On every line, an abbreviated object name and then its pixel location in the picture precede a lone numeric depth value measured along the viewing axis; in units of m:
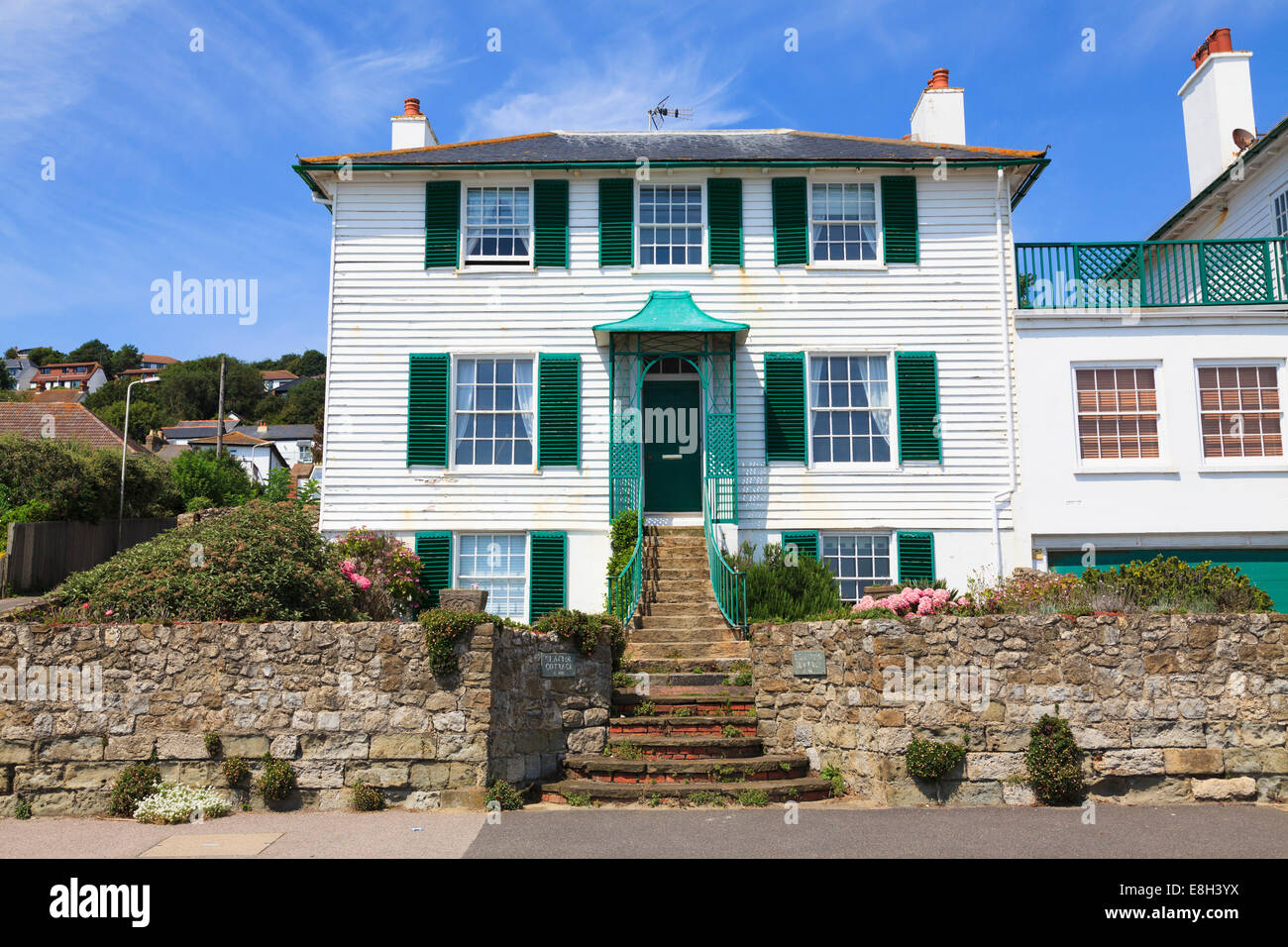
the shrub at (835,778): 9.05
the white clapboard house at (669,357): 14.52
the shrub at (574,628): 9.87
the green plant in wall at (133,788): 8.30
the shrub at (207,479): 31.56
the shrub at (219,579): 9.16
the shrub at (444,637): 8.65
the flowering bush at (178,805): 8.09
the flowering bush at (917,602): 10.05
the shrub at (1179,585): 9.96
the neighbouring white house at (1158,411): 14.41
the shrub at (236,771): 8.44
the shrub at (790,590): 12.10
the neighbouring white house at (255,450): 58.50
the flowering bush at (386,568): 13.38
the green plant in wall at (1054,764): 8.42
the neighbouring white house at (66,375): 93.78
